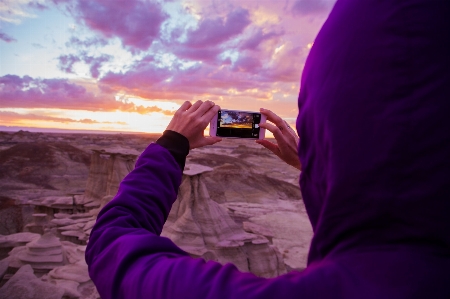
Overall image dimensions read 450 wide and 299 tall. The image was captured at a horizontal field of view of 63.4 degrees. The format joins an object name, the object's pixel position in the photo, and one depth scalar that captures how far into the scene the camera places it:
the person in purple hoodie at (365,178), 0.58
